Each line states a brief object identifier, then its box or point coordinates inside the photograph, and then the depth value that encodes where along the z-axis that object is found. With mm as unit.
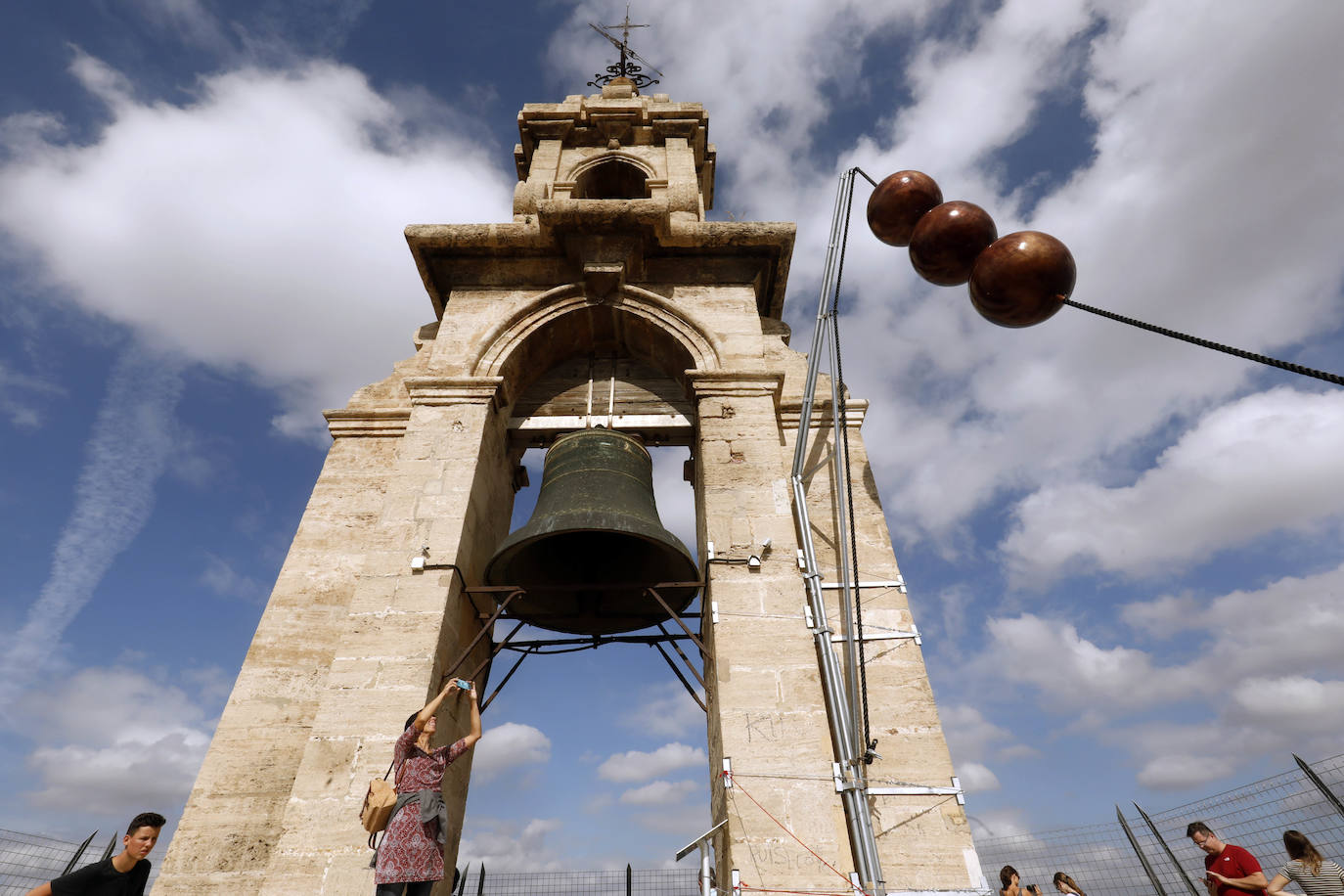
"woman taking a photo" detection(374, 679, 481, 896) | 3350
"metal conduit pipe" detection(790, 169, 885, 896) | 4453
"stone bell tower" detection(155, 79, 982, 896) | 4676
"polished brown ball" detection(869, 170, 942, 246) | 4207
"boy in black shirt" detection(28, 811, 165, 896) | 3391
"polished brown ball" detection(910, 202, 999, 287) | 3594
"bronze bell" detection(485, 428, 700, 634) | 5746
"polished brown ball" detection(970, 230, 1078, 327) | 3127
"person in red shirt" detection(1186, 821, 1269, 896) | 4555
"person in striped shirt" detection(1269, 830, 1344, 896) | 4609
